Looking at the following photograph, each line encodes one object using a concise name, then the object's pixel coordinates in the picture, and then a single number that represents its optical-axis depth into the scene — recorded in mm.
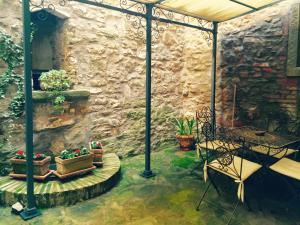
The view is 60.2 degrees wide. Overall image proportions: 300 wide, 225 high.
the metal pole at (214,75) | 5066
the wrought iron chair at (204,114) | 5238
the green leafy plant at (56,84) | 3773
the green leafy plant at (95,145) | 4078
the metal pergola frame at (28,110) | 2744
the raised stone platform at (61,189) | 3072
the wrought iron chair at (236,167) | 2824
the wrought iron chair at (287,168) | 2957
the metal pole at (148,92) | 3832
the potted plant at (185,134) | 5531
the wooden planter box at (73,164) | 3391
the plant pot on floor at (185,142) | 5520
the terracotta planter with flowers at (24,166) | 3322
